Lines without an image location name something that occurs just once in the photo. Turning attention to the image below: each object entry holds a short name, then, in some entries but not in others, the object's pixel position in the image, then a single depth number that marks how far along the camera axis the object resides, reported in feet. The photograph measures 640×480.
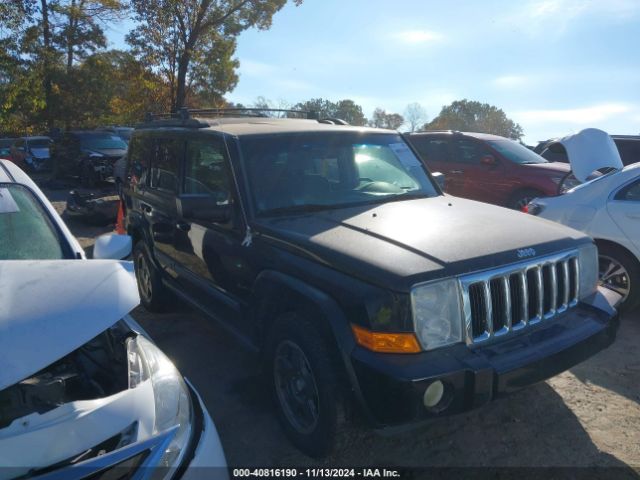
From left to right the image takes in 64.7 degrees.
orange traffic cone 20.17
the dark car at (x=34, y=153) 68.85
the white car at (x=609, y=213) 15.21
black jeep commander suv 7.94
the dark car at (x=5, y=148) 62.83
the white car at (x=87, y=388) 5.60
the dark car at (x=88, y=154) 47.98
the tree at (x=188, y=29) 57.00
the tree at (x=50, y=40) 60.44
